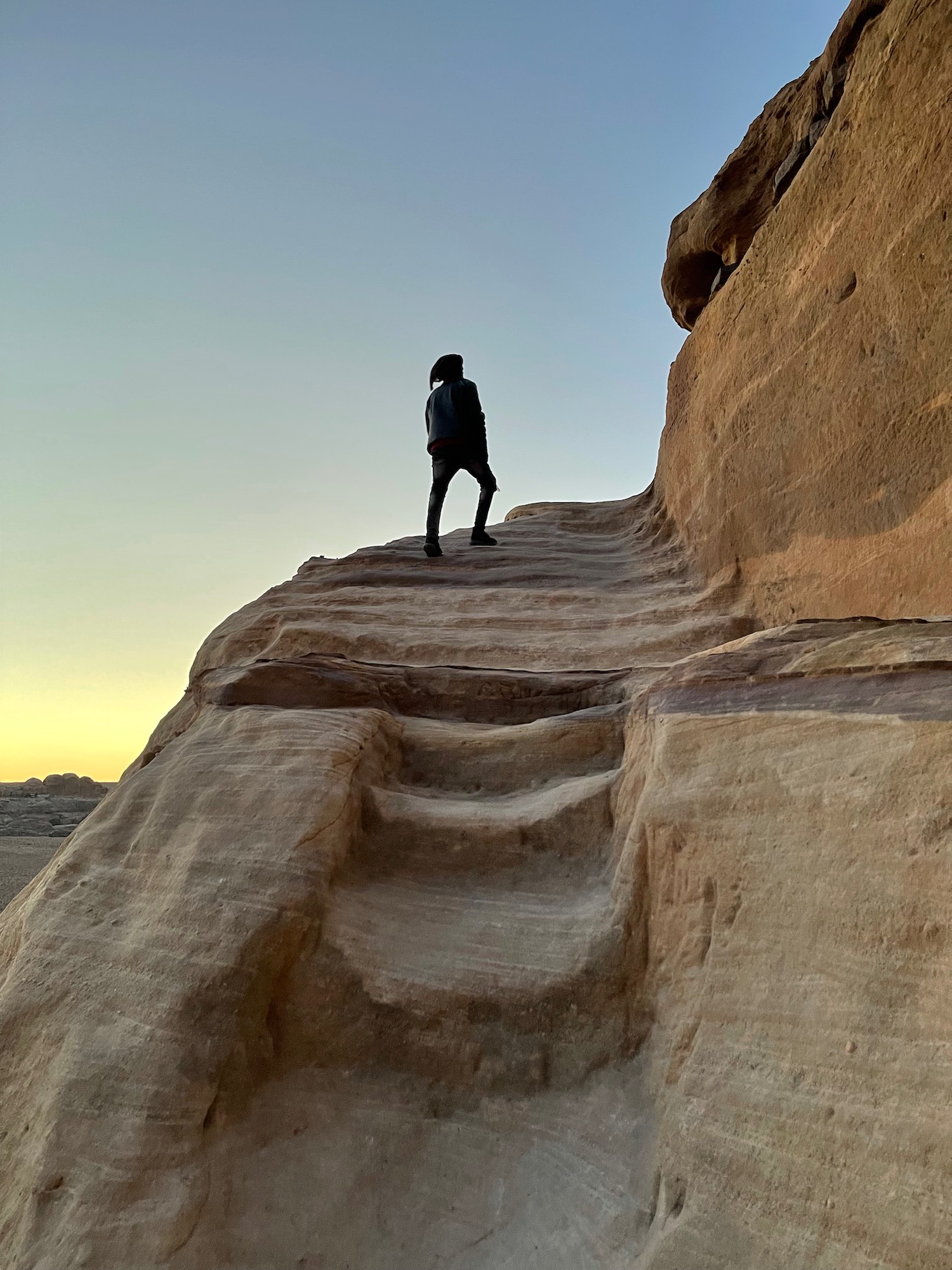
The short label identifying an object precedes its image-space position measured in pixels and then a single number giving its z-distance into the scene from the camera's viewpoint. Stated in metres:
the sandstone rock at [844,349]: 3.44
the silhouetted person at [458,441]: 6.89
